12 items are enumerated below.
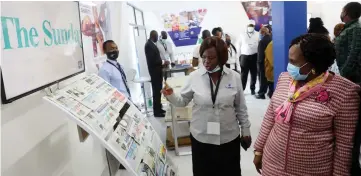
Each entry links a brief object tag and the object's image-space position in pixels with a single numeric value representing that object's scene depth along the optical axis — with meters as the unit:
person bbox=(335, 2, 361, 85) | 2.60
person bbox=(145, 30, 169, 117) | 5.15
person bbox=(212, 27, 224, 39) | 5.54
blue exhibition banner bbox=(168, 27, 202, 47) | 8.74
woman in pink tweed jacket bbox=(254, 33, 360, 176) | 1.28
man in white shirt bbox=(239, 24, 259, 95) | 6.14
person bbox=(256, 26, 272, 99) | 5.31
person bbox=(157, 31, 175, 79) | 6.40
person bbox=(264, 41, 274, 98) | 4.88
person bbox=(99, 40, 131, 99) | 3.12
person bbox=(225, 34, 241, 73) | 6.08
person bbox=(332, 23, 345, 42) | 3.39
